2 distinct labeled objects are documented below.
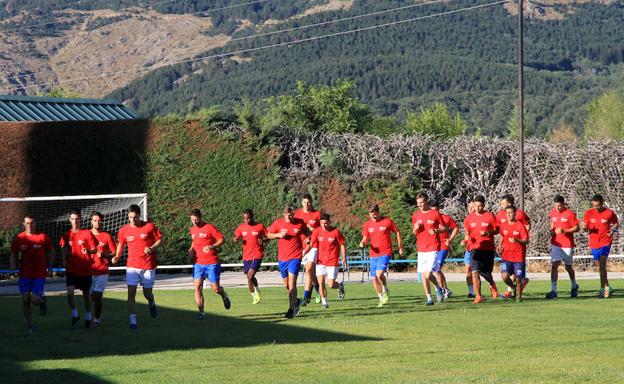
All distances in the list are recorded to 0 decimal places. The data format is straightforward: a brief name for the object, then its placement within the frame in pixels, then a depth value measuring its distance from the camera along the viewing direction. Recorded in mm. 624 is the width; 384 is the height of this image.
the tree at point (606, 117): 123188
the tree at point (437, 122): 121781
